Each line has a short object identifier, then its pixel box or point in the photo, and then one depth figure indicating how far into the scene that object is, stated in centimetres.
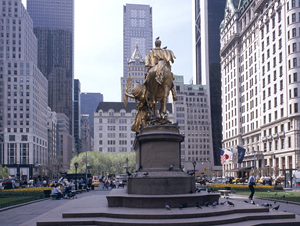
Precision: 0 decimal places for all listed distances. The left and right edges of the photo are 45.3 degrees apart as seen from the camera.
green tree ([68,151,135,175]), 10682
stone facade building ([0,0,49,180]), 12388
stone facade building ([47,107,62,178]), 16250
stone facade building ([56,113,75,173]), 19579
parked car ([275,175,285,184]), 6348
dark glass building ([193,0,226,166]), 17225
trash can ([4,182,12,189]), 4728
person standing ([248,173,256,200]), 2413
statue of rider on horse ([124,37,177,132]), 1802
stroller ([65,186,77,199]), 3229
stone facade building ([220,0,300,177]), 7356
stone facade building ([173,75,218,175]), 16788
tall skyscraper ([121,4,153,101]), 19518
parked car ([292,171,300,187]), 5748
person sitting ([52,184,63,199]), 3151
